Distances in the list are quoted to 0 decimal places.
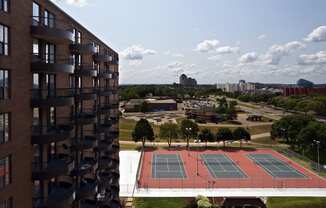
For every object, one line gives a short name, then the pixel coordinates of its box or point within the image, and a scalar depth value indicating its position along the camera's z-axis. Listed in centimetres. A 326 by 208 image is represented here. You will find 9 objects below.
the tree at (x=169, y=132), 7762
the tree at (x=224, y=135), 7712
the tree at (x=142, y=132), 7419
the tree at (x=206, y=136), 7775
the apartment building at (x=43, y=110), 1384
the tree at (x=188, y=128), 7778
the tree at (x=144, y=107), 14012
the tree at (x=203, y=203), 3597
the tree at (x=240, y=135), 7819
